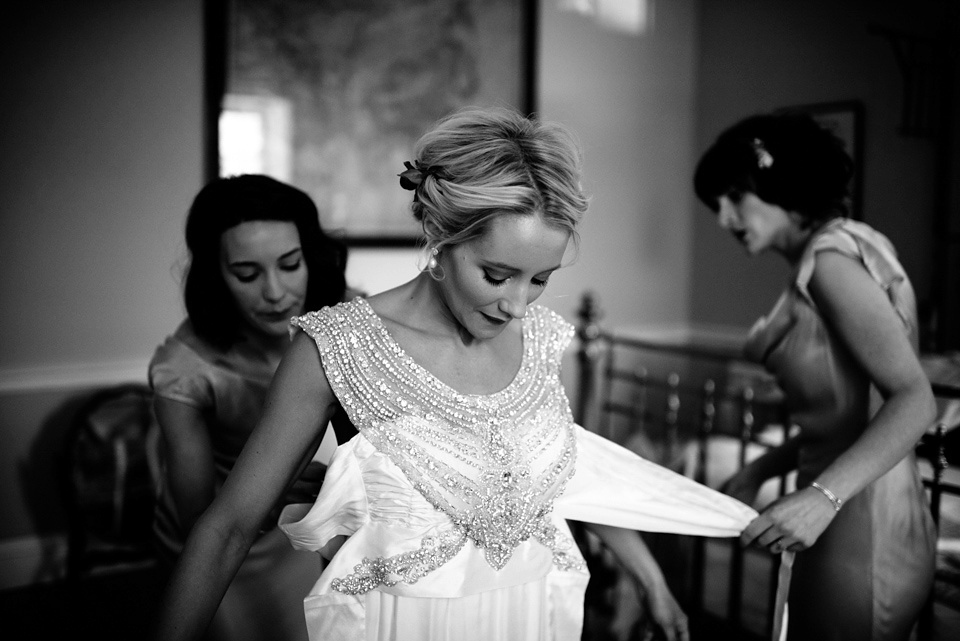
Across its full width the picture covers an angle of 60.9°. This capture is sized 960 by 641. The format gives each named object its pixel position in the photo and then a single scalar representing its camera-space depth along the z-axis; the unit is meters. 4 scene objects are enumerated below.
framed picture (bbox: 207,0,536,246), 4.11
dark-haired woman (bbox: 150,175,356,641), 1.85
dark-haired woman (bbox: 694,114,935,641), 1.66
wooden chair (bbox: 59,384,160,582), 3.46
